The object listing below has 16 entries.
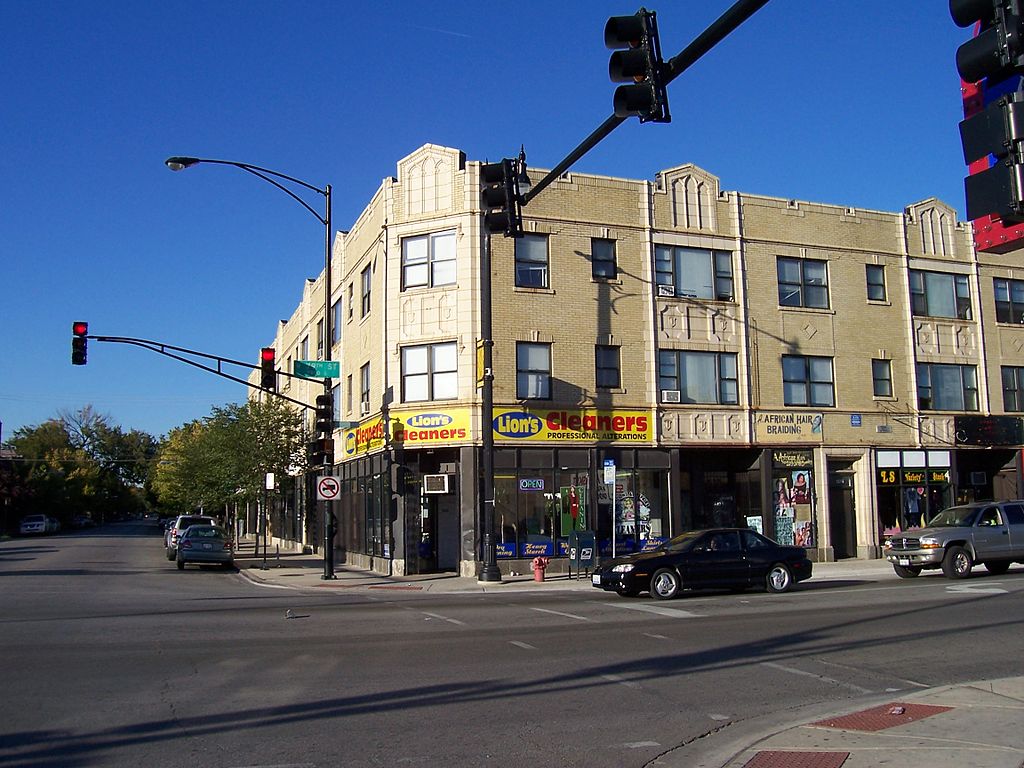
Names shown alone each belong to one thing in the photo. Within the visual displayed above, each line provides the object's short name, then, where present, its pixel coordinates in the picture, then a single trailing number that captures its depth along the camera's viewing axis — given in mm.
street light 24594
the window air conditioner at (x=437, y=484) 27547
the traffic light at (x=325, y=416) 26031
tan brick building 27750
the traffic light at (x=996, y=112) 5742
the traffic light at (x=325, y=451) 26516
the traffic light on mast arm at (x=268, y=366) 24931
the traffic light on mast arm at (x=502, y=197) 15258
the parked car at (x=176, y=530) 36281
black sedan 19656
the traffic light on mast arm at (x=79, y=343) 23891
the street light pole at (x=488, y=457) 24297
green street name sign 26250
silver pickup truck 23156
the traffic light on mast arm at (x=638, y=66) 9094
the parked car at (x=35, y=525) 74688
